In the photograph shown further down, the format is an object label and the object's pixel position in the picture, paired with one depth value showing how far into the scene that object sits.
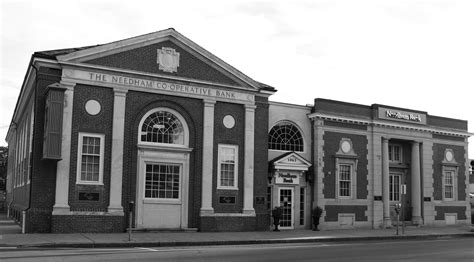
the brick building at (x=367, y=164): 28.56
